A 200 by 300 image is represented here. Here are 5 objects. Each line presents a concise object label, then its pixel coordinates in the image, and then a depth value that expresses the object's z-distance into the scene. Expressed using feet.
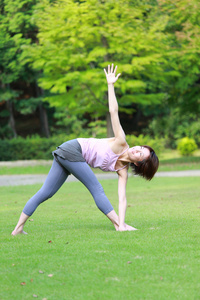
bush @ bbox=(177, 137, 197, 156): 109.06
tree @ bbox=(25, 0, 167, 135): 69.36
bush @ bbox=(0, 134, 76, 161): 92.22
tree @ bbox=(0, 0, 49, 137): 75.97
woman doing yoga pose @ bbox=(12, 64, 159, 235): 19.75
